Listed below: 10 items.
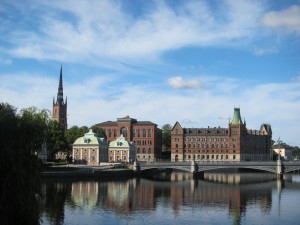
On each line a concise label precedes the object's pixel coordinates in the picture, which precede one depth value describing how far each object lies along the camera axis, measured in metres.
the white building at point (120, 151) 133.38
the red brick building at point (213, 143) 168.06
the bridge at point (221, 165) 103.19
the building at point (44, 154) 112.66
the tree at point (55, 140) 114.88
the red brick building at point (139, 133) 166.50
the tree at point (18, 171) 31.03
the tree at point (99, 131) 146.82
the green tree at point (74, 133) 134.54
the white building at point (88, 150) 124.00
